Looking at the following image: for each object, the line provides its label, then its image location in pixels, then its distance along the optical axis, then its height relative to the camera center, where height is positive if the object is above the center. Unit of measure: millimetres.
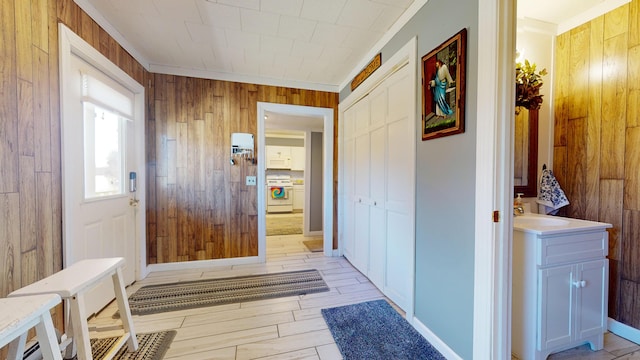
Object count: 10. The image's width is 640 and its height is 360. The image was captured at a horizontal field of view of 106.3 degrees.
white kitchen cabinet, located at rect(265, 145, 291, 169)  7426 +554
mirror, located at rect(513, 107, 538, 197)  2104 +199
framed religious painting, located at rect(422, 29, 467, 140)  1395 +555
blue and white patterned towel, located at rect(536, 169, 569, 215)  2002 -163
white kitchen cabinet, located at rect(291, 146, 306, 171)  7691 +532
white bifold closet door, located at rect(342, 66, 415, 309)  1996 -99
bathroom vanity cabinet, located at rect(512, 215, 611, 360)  1433 -696
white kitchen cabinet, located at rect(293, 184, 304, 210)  7480 -676
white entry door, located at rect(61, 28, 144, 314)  1669 +44
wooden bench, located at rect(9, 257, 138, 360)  1137 -582
